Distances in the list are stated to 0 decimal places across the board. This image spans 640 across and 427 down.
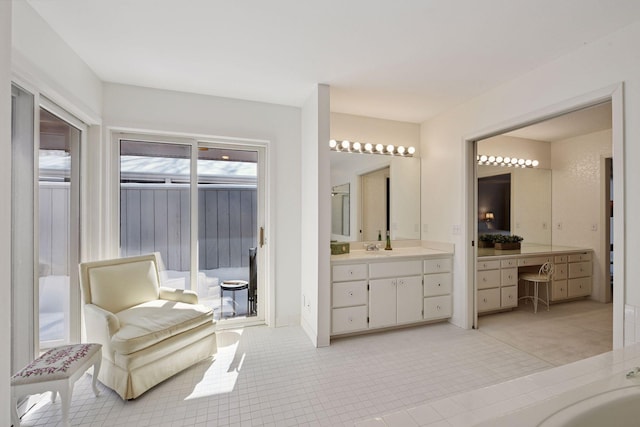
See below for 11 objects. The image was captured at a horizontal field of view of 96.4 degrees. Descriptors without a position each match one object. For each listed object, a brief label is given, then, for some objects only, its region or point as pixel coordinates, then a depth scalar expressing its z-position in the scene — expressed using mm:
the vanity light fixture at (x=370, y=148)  3443
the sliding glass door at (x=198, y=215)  2930
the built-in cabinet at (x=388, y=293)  2865
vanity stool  3666
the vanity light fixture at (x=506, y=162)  4219
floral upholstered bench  1490
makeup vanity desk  3523
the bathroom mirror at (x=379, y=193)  3523
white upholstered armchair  1917
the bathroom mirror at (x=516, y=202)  4391
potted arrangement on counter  3918
